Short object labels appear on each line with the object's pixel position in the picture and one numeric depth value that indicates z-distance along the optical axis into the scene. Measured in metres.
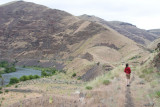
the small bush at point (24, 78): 58.38
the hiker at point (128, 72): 11.95
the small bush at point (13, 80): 54.40
